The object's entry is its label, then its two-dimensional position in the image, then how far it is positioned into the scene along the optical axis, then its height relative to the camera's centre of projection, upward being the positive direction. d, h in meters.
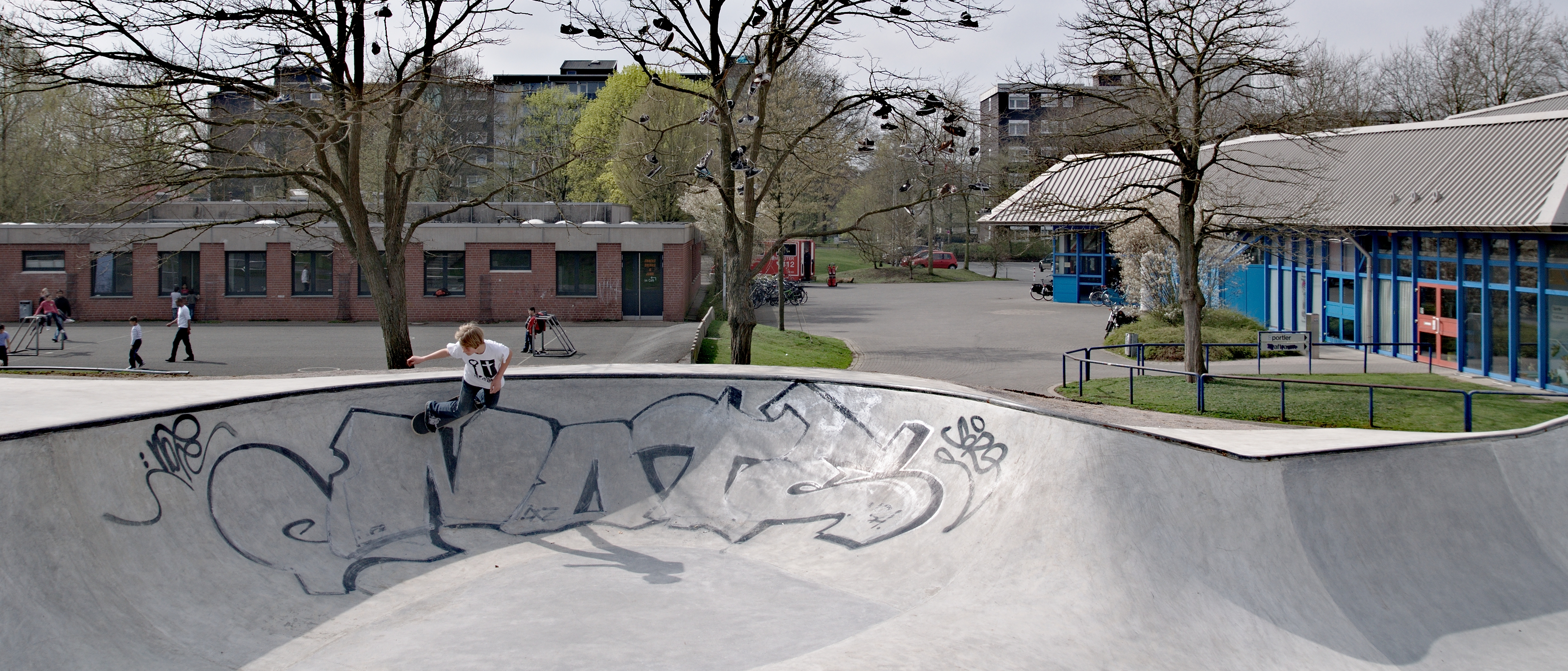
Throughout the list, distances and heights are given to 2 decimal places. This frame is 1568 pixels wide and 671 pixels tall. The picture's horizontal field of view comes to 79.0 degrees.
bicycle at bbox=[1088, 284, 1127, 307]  34.31 +0.77
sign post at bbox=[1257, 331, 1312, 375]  18.61 -0.44
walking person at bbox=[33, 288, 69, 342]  23.19 +0.17
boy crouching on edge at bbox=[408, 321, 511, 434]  8.01 -0.49
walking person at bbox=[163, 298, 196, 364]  21.05 -0.12
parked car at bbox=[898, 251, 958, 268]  58.22 +3.54
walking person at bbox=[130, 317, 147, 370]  19.72 -0.52
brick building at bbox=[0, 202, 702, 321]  30.09 +1.51
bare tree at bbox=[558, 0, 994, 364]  16.34 +4.32
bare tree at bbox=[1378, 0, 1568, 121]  38.59 +10.43
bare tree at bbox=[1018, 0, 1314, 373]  15.79 +4.03
